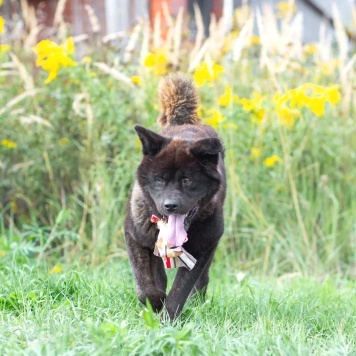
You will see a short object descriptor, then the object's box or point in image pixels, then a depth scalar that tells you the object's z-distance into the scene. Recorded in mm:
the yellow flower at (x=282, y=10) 20472
